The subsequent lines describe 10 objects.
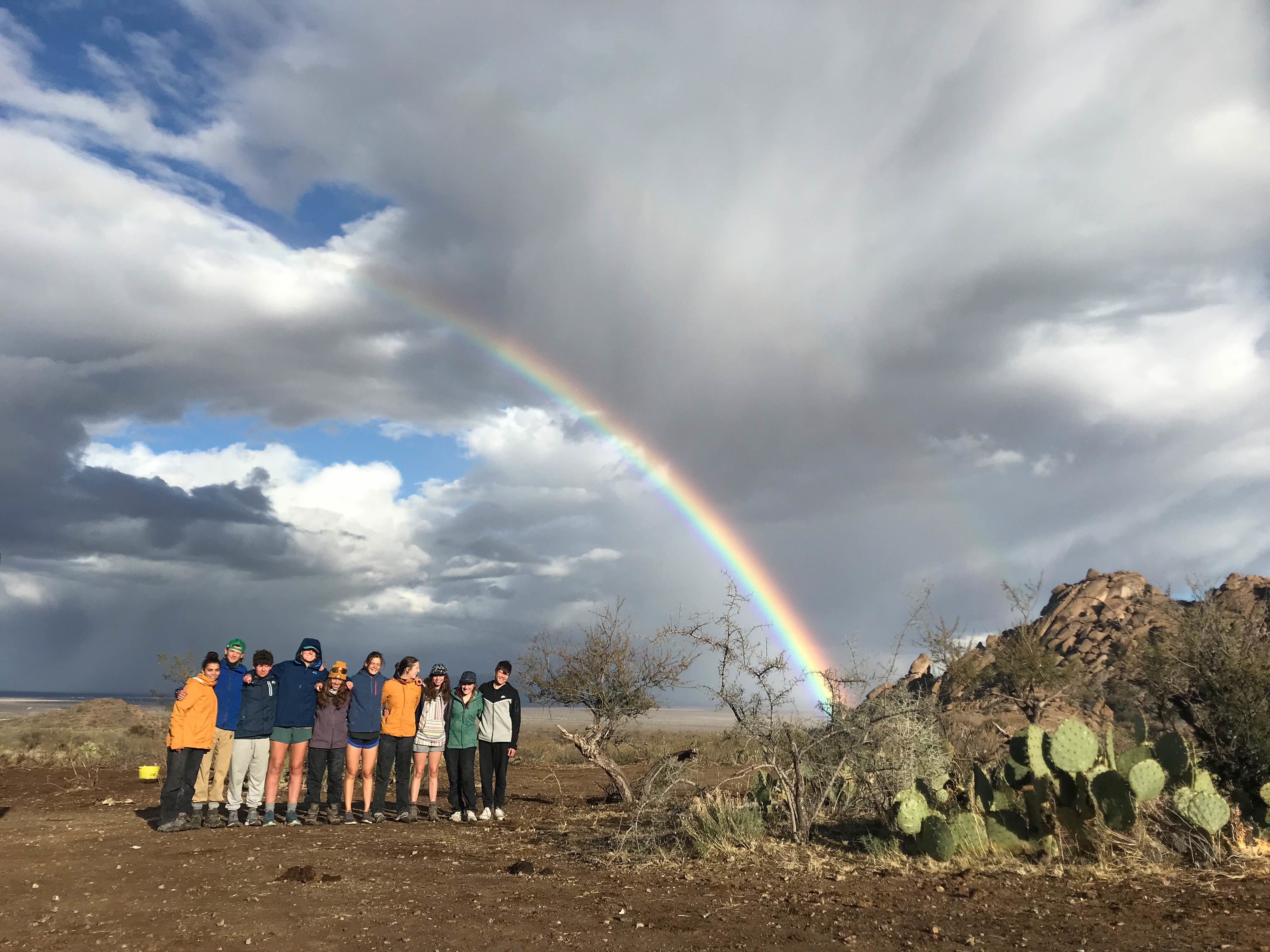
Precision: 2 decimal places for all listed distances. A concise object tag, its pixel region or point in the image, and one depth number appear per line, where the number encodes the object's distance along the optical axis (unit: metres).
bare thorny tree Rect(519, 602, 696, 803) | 15.55
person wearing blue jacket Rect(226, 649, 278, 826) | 10.58
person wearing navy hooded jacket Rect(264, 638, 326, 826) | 10.73
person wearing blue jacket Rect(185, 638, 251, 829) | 10.70
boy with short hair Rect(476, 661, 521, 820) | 11.77
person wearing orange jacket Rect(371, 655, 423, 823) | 11.34
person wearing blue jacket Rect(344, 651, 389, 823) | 11.08
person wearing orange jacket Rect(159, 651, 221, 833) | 10.03
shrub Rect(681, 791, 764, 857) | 8.84
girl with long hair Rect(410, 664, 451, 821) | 11.62
